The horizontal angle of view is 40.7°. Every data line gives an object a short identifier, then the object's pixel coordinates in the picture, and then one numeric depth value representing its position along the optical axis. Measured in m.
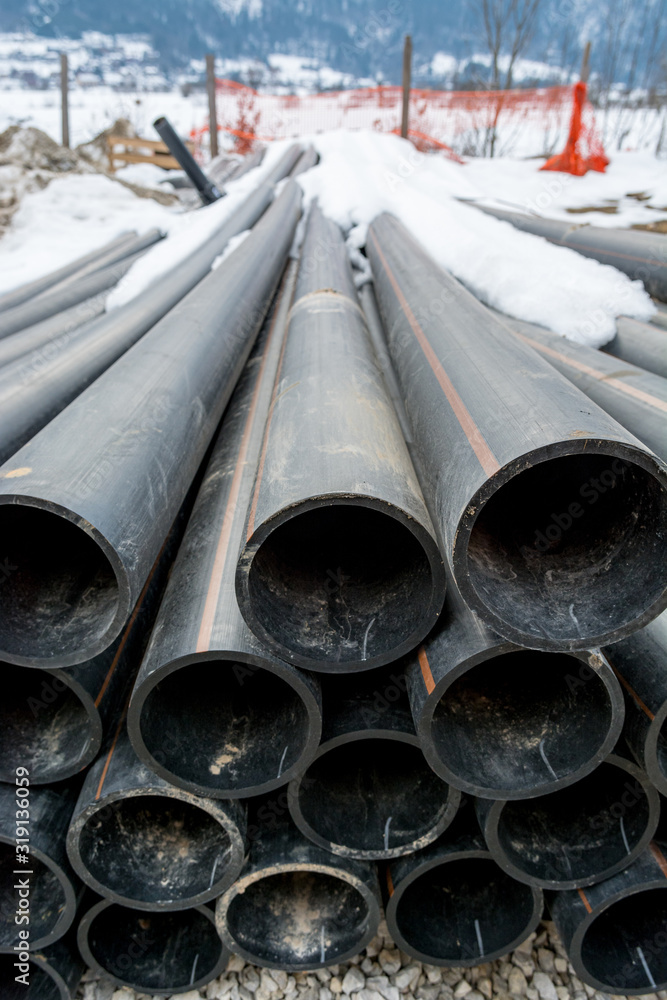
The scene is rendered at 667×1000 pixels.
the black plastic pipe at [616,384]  0.94
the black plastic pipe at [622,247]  1.46
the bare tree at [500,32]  9.02
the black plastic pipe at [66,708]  0.89
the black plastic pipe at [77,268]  1.77
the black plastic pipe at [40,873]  0.90
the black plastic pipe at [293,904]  0.93
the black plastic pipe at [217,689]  0.82
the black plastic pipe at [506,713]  0.81
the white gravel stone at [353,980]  0.98
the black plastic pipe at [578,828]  0.89
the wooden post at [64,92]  8.52
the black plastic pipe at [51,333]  1.33
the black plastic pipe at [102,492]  0.77
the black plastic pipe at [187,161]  5.01
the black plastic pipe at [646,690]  0.82
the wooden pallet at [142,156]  8.18
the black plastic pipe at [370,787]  0.89
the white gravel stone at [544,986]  0.97
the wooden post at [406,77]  7.72
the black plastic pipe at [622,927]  0.91
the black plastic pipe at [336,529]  0.77
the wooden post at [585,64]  7.97
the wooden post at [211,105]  7.79
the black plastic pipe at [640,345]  1.15
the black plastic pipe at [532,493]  0.73
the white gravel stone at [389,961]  1.00
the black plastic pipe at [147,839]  0.88
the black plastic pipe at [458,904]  0.94
